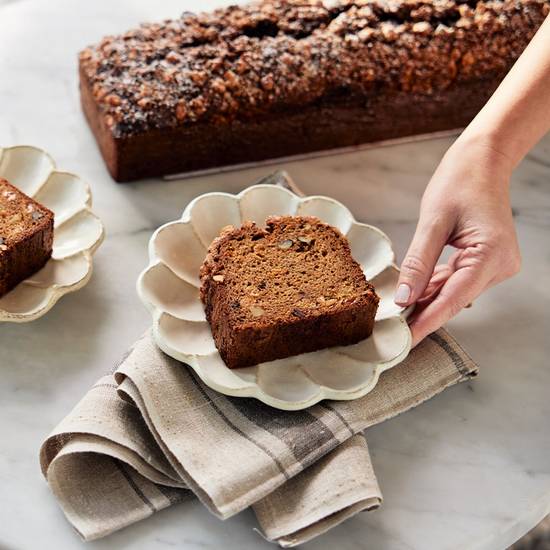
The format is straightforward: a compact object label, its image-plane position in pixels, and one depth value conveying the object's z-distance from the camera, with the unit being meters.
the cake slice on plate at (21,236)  0.76
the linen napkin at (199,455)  0.69
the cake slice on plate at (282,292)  0.72
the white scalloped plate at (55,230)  0.77
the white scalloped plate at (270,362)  0.72
